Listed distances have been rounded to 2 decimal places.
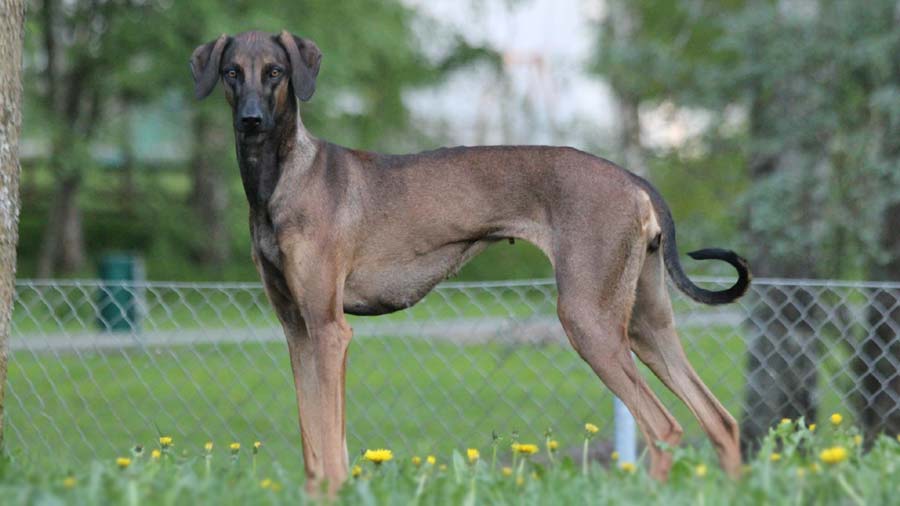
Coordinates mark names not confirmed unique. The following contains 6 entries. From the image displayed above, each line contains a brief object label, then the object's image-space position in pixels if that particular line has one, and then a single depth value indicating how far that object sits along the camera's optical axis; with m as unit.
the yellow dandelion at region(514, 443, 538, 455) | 8.17
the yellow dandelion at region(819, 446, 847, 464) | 6.71
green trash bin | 27.70
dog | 9.09
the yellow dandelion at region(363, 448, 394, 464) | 8.16
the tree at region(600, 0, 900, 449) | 15.24
